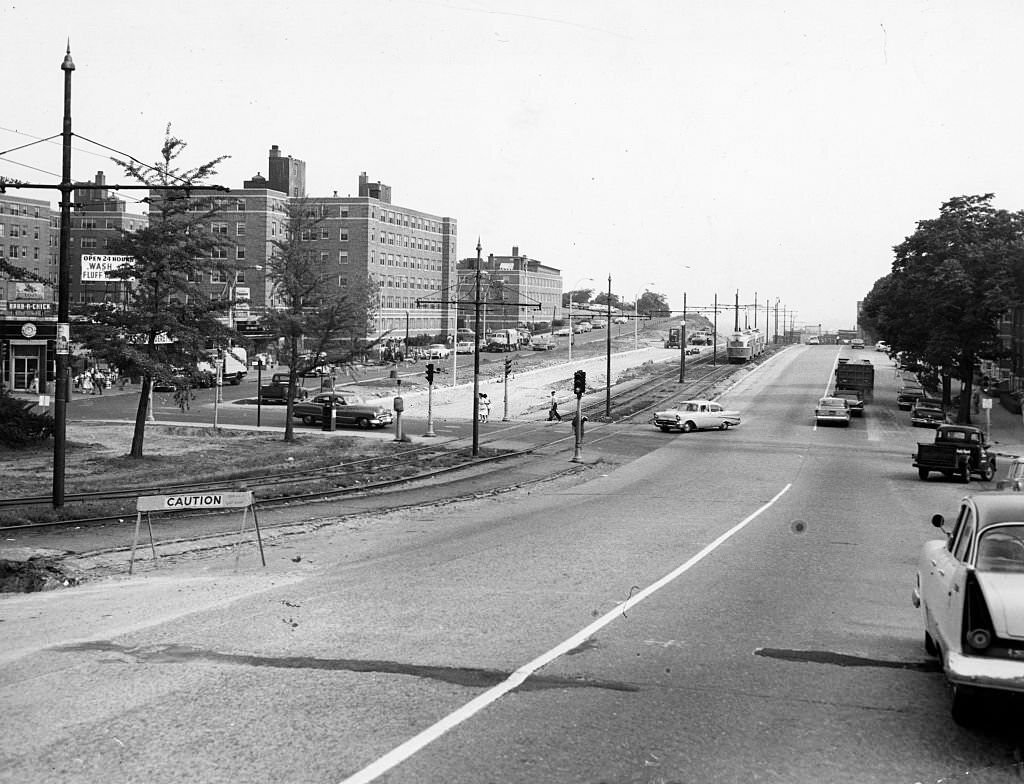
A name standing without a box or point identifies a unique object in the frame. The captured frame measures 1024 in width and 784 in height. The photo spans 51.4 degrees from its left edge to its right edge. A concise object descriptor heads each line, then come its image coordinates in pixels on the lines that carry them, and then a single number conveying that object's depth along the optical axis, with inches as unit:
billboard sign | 3516.7
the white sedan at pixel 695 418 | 2016.5
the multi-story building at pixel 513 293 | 6053.2
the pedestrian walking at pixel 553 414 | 2158.0
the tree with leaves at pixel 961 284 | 2258.9
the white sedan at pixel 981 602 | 262.7
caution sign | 616.7
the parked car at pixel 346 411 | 1958.7
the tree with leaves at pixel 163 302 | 1275.8
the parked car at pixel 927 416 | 2234.3
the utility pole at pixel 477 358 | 1422.2
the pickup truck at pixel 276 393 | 2313.0
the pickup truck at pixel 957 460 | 1288.1
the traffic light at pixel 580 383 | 1471.5
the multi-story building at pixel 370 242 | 4141.2
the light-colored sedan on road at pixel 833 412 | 2155.5
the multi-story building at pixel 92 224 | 4372.5
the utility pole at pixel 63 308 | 778.8
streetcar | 3818.9
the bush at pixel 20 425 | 1411.2
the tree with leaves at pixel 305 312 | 1646.2
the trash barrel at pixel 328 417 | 1909.4
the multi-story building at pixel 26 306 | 2483.4
